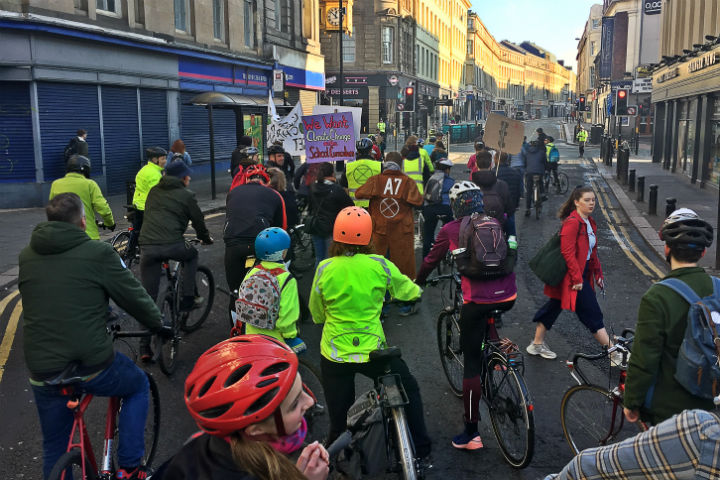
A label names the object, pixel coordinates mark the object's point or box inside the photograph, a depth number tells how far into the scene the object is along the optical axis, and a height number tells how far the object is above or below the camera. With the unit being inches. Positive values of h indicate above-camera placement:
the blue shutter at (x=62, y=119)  657.6 +18.1
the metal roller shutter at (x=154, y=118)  823.7 +23.9
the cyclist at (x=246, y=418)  76.7 -33.8
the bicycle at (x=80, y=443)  133.6 -65.3
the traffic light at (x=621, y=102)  1263.5 +64.6
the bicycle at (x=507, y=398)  170.4 -71.4
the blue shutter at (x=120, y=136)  748.6 +0.5
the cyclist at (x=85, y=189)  282.0 -22.5
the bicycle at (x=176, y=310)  247.3 -75.5
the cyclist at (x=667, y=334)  123.5 -37.5
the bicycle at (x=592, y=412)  168.7 -75.1
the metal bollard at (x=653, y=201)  631.8 -63.0
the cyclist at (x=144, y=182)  381.1 -26.4
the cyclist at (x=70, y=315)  137.3 -38.1
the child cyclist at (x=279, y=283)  186.4 -41.6
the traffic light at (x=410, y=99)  1414.9 +79.4
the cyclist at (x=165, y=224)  259.1 -34.8
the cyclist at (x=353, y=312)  158.7 -43.3
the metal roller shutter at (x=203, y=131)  930.7 +8.3
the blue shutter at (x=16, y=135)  634.2 +1.6
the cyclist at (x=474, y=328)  185.6 -55.8
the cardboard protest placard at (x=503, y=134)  494.6 +1.2
